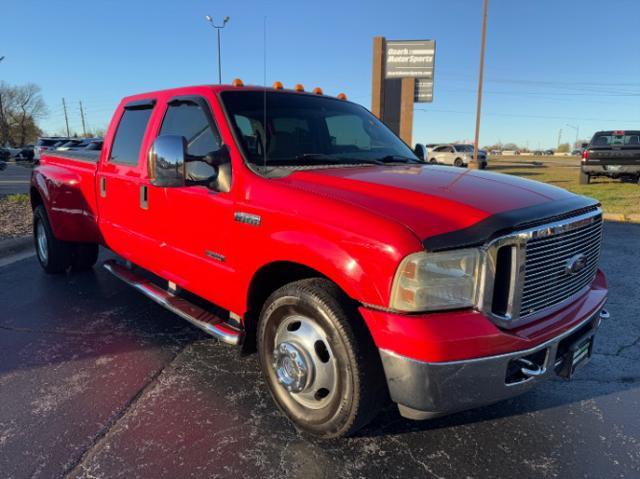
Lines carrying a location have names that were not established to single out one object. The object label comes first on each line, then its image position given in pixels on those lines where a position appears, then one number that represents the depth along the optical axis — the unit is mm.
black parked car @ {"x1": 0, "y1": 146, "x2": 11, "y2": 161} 35375
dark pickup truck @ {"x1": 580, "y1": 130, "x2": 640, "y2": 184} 14977
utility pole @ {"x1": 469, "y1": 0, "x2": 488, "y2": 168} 24531
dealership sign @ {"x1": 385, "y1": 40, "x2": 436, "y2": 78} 34562
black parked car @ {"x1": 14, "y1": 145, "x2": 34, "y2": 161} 33144
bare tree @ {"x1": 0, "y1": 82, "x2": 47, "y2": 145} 73819
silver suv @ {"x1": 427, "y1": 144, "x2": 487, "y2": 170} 30288
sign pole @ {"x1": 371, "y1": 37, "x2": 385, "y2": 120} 34616
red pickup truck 1967
